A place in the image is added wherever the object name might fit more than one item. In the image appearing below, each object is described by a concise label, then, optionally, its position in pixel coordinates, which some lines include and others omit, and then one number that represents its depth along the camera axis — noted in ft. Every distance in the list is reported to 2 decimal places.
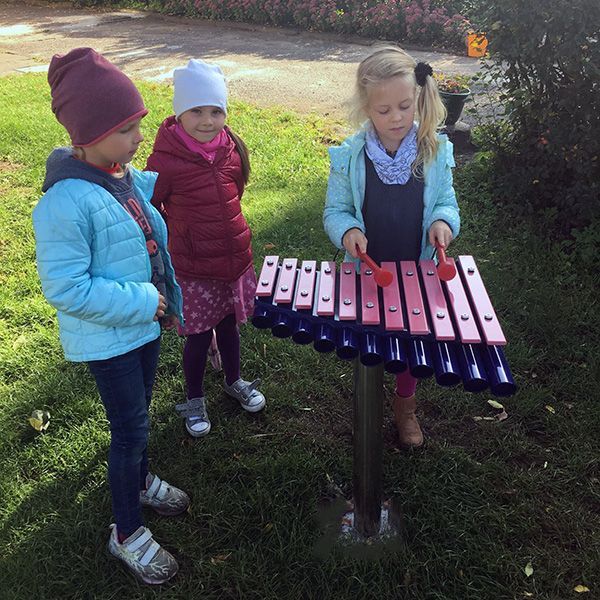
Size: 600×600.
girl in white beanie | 8.14
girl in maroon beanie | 6.03
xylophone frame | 6.19
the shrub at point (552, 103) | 13.16
